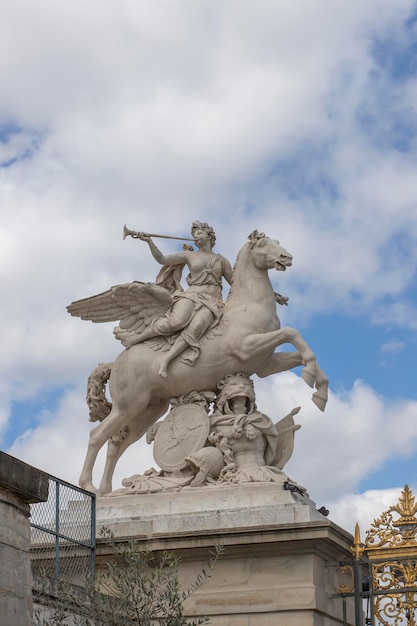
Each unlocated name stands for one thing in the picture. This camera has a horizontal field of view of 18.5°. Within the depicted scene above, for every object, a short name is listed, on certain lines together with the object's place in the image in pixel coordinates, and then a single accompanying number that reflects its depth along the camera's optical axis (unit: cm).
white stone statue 1634
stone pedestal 1477
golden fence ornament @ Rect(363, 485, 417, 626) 1478
